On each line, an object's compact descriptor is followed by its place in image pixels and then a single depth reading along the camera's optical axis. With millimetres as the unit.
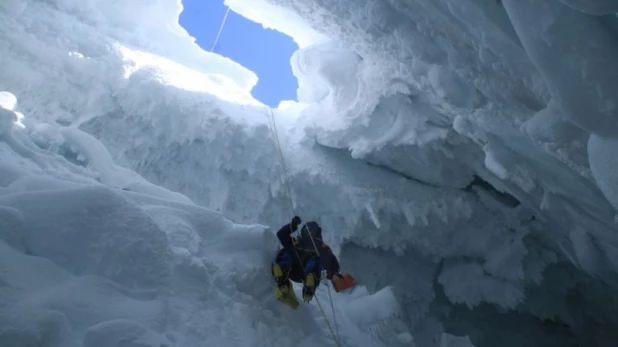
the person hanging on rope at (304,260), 4262
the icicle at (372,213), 7320
